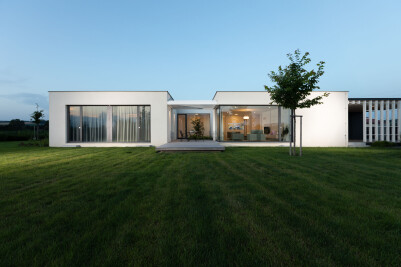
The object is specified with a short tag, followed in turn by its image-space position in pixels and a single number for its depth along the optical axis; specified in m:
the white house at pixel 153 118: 11.09
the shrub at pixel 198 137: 12.97
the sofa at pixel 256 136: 11.39
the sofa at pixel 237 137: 11.51
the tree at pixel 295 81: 6.39
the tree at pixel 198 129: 13.26
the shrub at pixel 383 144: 10.35
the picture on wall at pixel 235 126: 11.79
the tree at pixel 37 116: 12.01
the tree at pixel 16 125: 20.77
